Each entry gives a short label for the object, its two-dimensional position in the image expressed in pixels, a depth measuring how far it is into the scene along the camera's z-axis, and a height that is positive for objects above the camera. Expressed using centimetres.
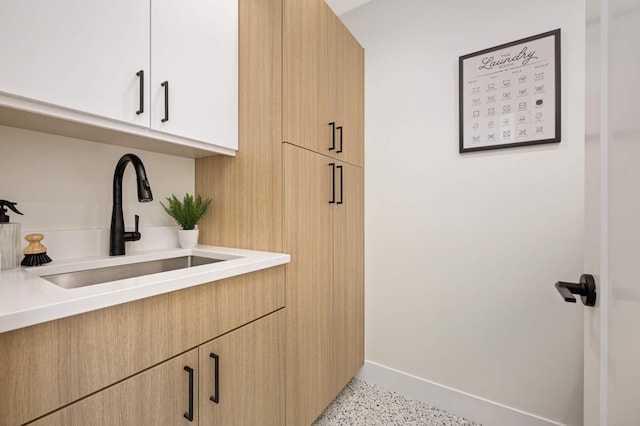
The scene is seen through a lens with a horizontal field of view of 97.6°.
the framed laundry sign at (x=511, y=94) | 139 +62
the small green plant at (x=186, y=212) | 139 -1
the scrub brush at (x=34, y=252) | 97 -15
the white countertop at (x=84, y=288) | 57 -20
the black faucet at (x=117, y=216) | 117 -2
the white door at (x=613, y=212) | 45 +0
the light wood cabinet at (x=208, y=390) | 68 -53
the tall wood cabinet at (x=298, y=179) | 126 +16
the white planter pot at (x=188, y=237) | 139 -13
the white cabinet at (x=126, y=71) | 79 +48
